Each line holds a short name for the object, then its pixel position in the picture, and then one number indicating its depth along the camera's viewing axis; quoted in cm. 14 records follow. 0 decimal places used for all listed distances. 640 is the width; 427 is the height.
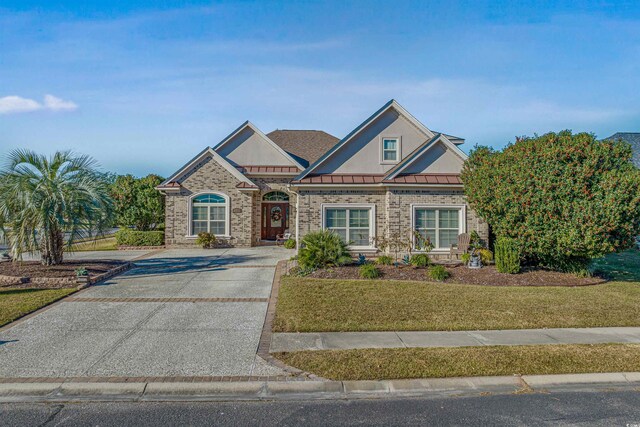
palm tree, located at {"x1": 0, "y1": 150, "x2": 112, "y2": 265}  1310
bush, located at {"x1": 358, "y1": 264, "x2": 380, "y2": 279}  1310
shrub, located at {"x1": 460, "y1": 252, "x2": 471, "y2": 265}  1493
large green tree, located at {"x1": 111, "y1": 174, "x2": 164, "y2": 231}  2417
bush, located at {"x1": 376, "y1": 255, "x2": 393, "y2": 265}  1468
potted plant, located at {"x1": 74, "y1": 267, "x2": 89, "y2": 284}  1203
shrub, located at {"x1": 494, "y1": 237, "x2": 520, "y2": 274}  1341
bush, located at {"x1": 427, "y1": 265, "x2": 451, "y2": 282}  1295
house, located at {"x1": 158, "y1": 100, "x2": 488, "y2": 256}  1638
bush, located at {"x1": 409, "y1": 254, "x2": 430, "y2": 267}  1426
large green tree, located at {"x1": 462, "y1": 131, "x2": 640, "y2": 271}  1199
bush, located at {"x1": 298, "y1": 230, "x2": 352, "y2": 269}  1398
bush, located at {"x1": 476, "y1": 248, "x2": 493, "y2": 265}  1505
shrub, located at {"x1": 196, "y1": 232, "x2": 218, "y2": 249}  2145
